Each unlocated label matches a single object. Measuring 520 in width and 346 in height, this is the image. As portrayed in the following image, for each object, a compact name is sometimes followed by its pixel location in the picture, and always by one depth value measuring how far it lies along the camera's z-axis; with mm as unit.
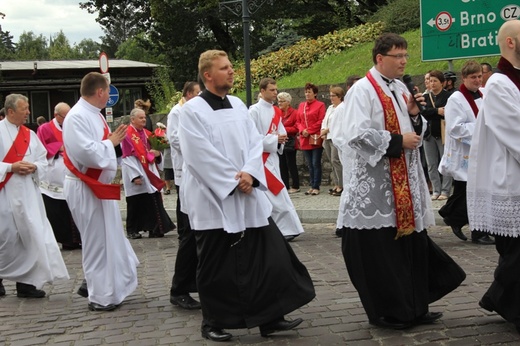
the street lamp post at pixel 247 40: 17306
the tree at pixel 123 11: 42094
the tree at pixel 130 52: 94688
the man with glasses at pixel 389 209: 5844
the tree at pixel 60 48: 114750
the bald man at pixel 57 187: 11953
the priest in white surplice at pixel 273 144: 10562
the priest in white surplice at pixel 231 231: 5859
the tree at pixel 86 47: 133250
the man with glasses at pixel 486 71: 11611
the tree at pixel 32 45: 114212
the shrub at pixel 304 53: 22672
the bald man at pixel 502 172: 5430
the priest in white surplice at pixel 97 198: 7422
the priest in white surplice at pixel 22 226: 8312
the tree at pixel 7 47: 99762
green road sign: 14625
